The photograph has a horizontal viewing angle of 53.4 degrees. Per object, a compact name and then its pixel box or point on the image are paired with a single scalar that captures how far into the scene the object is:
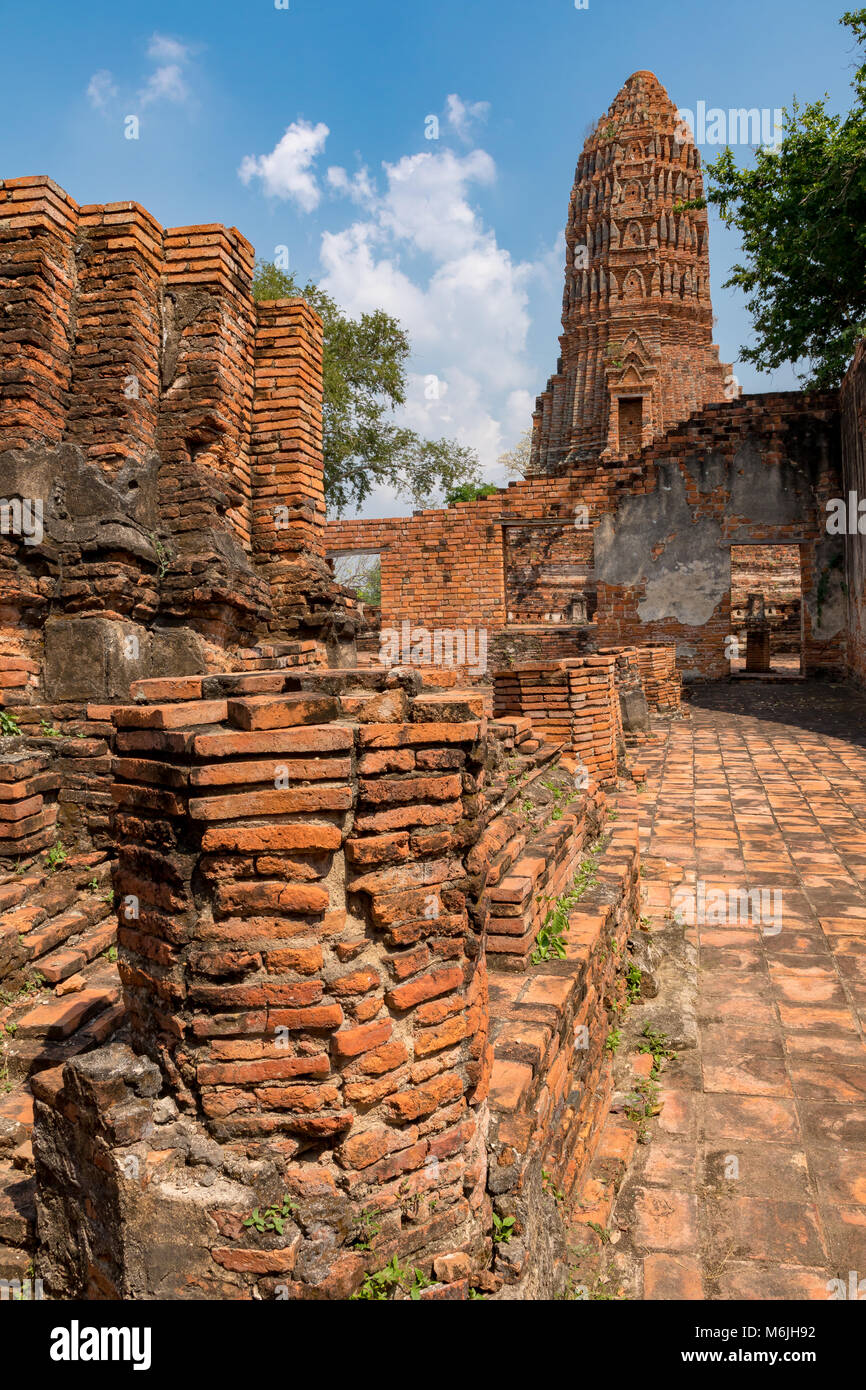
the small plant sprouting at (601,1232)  2.48
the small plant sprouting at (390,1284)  1.64
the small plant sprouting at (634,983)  4.16
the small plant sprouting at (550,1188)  2.22
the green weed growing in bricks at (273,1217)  1.57
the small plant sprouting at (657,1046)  3.64
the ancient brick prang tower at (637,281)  25.36
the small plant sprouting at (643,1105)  3.19
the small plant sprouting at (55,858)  3.61
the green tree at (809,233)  12.06
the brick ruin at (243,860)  1.65
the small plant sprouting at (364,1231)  1.66
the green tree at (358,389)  18.47
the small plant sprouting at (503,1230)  1.87
